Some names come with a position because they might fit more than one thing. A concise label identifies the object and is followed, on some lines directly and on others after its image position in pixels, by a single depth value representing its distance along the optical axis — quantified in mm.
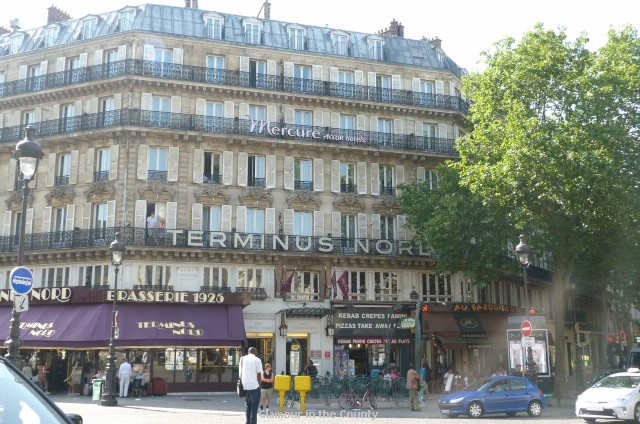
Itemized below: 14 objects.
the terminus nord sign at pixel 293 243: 32719
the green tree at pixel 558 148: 28297
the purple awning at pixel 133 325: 29641
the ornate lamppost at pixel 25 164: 12977
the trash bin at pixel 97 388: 26250
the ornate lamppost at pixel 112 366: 23750
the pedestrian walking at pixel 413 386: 22819
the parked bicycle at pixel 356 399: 23031
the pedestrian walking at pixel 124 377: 27884
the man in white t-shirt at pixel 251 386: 13422
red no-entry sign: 23359
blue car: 20875
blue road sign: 12508
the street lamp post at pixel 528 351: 23672
